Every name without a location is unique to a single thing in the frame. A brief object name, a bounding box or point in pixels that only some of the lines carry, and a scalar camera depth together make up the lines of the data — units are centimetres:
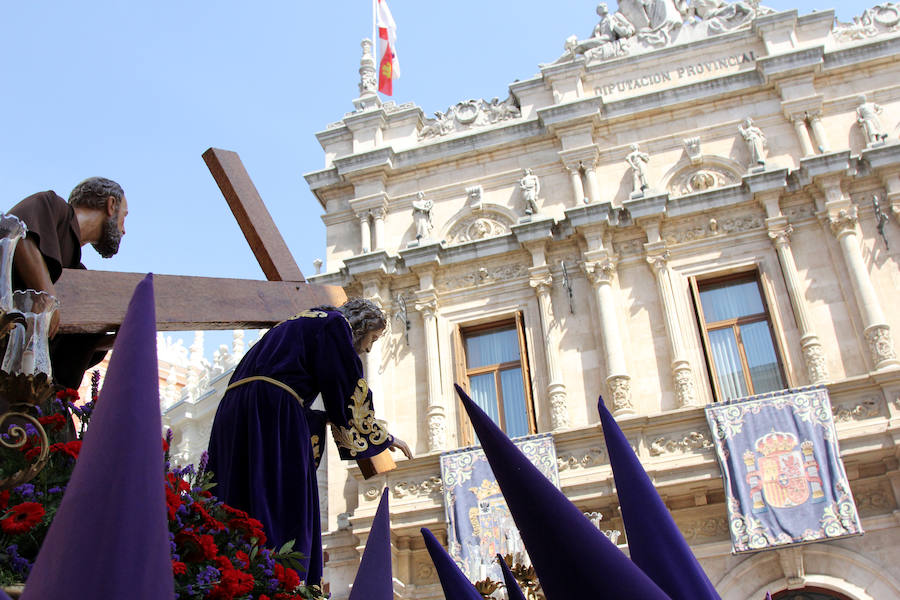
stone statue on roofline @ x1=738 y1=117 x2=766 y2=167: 1271
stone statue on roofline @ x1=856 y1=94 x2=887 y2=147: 1232
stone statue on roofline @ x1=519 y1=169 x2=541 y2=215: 1340
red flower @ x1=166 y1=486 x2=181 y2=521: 215
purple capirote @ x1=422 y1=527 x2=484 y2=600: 194
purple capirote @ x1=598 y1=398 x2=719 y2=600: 173
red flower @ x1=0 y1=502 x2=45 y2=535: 179
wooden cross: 281
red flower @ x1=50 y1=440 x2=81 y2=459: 209
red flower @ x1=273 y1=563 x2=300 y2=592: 228
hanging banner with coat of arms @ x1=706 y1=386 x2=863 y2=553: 986
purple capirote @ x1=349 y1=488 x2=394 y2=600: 214
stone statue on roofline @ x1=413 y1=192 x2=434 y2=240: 1386
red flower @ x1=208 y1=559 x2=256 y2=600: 202
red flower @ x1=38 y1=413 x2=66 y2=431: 216
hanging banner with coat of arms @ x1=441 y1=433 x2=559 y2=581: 1061
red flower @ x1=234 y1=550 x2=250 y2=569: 225
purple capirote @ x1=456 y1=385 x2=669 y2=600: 141
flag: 1670
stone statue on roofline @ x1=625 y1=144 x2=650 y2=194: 1304
